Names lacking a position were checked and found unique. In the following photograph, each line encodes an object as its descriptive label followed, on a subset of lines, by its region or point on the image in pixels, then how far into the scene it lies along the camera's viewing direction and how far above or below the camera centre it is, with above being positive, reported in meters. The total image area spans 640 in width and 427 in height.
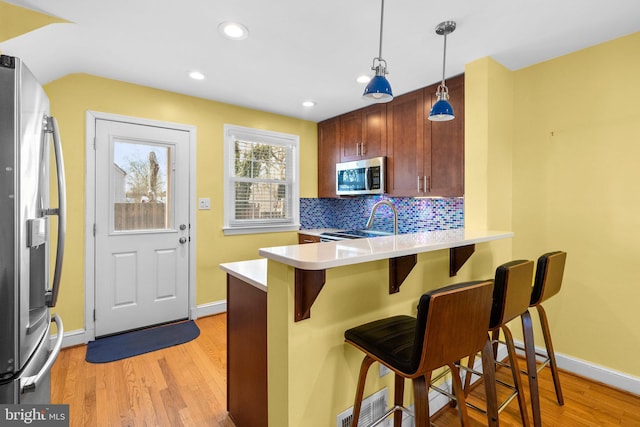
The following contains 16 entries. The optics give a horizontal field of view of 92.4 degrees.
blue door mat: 2.54 -1.16
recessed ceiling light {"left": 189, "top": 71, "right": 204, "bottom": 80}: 2.69 +1.24
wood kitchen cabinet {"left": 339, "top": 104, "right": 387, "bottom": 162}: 3.39 +0.95
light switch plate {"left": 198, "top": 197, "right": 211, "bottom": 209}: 3.36 +0.12
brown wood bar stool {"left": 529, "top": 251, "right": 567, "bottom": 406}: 1.80 -0.44
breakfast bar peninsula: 1.25 -0.48
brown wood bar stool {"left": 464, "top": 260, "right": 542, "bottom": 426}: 1.50 -0.49
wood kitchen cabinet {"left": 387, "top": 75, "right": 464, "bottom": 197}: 2.68 +0.63
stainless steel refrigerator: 1.03 -0.06
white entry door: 2.84 -0.12
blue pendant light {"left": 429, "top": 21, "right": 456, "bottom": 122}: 1.94 +0.71
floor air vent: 1.44 -0.97
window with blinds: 3.61 +0.42
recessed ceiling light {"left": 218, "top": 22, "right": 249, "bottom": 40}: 1.97 +1.21
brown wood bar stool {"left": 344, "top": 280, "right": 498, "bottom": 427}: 1.04 -0.49
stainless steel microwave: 3.36 +0.43
